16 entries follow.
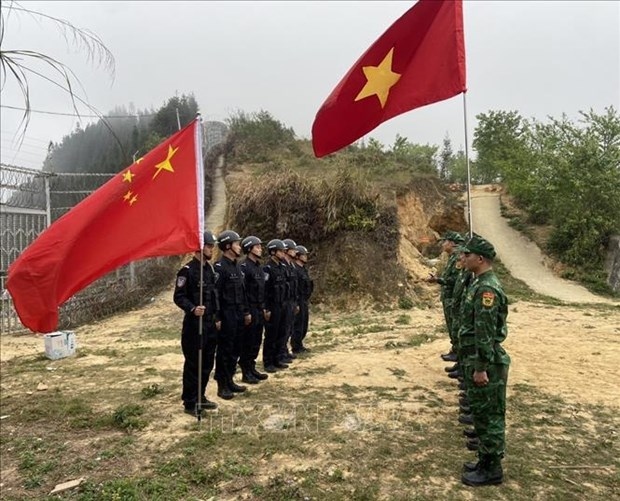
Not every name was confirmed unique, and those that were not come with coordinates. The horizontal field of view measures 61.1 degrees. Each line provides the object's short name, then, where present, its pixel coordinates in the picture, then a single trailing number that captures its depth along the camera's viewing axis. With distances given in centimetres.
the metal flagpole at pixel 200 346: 525
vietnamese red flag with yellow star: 450
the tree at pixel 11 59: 186
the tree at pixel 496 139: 2931
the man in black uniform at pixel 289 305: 802
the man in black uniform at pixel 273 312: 772
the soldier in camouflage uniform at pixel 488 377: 382
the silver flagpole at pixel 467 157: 436
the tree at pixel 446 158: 4798
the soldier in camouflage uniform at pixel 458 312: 456
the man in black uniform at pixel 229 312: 623
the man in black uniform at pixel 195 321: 562
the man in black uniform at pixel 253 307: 692
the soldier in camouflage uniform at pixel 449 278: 695
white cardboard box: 902
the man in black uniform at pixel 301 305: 881
